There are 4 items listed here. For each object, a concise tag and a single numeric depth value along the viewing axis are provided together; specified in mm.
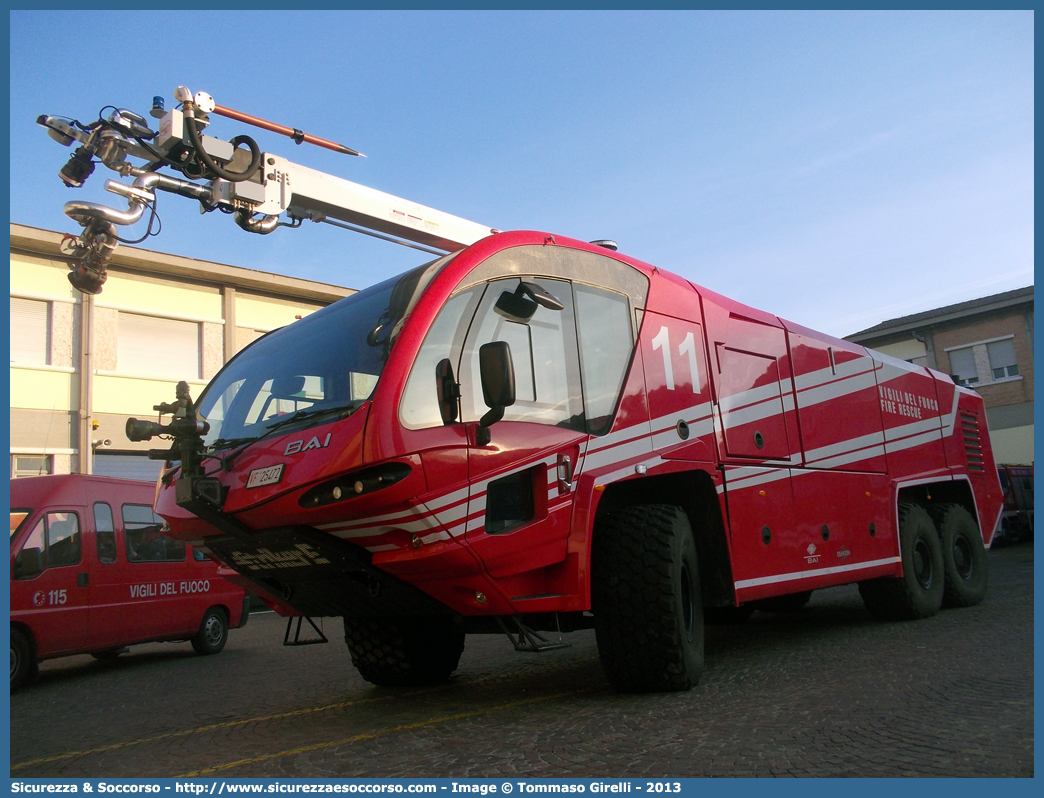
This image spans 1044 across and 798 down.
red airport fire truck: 4719
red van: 9406
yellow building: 19266
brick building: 32562
